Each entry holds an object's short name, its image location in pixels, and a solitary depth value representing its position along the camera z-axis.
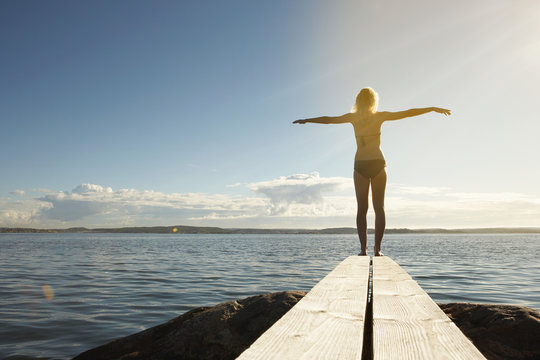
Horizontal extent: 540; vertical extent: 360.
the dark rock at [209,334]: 3.72
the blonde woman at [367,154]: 6.54
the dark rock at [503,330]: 2.98
